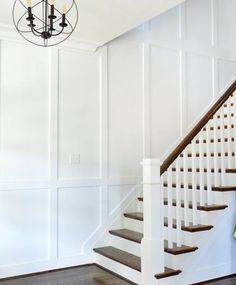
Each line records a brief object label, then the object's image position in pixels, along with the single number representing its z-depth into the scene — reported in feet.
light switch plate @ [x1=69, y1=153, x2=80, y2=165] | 13.64
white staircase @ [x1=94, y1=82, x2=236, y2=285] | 10.75
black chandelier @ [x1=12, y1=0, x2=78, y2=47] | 10.34
